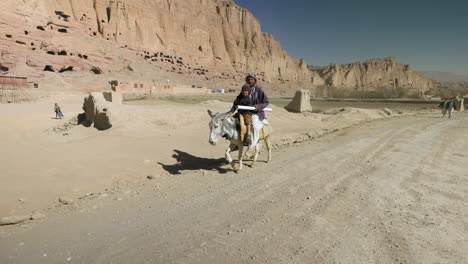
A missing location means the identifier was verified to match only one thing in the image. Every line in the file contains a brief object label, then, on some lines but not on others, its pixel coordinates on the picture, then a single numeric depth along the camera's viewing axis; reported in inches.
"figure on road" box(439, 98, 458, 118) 842.8
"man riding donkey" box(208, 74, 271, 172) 235.8
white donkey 231.6
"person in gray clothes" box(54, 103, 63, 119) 617.0
